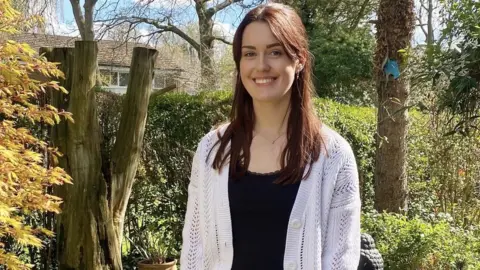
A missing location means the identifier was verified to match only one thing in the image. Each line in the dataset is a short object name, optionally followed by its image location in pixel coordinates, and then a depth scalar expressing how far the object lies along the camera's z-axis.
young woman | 1.64
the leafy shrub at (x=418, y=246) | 4.55
